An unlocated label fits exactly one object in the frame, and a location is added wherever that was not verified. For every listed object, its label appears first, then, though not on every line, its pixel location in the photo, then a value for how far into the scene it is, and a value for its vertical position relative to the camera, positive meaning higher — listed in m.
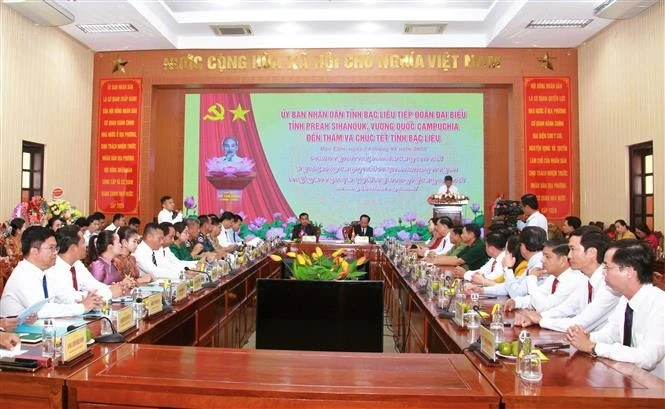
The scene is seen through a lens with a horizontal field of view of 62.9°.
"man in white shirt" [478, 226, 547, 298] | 2.92 -0.25
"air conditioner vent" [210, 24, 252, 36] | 7.25 +2.59
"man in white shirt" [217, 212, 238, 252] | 6.34 -0.14
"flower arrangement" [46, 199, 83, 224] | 5.73 +0.09
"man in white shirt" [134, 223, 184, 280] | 3.73 -0.26
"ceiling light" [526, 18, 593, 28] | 6.56 +2.43
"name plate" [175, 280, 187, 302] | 2.59 -0.35
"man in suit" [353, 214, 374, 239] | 7.36 -0.10
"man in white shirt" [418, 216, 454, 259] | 5.65 -0.14
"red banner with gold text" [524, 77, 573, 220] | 7.51 +1.10
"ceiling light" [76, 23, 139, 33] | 6.78 +2.43
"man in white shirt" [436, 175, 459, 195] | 7.43 +0.48
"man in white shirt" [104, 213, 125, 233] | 6.65 -0.02
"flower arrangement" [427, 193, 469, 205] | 7.25 +0.31
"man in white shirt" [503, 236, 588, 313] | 2.47 -0.28
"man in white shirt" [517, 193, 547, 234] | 5.27 +0.11
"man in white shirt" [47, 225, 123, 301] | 2.67 -0.27
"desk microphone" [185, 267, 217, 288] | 3.10 -0.37
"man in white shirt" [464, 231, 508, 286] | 3.54 -0.22
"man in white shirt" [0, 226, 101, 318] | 2.40 -0.25
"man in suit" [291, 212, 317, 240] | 7.30 -0.10
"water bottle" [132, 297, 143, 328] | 2.06 -0.35
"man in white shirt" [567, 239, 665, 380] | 1.63 -0.32
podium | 7.24 +0.17
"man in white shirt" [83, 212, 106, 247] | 5.82 -0.05
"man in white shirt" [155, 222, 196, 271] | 3.99 -0.26
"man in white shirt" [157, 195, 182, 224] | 7.20 +0.10
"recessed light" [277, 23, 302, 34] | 7.21 +2.60
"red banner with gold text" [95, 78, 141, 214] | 7.80 +1.06
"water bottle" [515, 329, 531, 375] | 1.42 -0.34
